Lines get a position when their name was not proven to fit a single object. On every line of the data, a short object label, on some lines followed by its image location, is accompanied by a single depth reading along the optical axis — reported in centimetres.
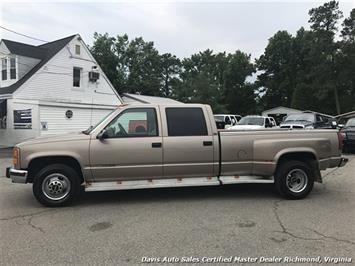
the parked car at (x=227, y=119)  2797
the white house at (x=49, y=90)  2072
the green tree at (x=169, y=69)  6238
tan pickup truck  639
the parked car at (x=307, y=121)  1823
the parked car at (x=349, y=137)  1545
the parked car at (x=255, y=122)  2036
